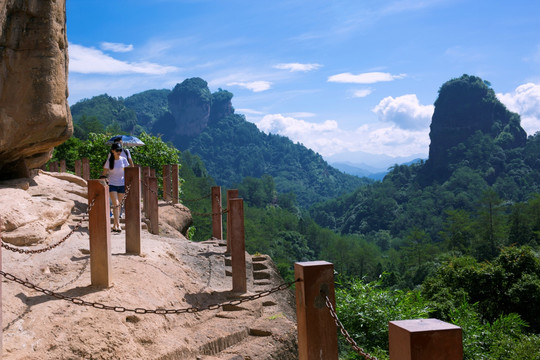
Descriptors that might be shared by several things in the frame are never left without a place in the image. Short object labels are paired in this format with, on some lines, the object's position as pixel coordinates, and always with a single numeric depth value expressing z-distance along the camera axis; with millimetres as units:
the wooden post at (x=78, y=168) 16625
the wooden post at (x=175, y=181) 14922
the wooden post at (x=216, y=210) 10173
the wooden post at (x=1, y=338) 3712
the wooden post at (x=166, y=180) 15711
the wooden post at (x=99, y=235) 4953
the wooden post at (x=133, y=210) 6254
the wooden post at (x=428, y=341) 2143
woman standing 8125
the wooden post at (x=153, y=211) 10055
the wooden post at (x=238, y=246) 6555
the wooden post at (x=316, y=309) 3324
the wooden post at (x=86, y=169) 15656
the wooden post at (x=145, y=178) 10937
